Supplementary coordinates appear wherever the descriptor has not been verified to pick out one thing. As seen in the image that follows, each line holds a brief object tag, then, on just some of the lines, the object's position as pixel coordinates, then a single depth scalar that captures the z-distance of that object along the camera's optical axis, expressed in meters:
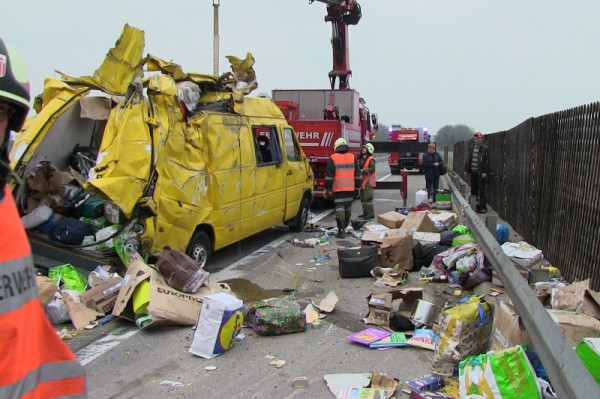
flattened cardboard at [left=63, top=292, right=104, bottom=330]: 5.16
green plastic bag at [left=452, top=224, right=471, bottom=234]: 8.46
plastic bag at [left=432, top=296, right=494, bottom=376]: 3.97
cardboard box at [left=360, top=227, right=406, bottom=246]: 8.13
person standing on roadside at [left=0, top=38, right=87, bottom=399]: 1.29
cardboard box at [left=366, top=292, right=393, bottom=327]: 5.13
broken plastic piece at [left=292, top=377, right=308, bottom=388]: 4.00
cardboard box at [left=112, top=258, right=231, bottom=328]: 5.06
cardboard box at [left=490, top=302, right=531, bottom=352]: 3.64
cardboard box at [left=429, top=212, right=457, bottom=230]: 9.49
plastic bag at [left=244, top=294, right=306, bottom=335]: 5.02
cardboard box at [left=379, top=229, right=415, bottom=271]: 7.28
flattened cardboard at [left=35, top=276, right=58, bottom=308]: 5.28
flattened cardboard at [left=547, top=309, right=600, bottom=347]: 3.53
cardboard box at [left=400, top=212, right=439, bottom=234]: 8.58
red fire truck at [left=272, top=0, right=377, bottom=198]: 13.59
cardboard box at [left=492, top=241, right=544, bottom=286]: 6.14
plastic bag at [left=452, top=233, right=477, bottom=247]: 7.55
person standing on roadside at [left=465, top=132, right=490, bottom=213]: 13.43
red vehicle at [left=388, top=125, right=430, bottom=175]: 31.03
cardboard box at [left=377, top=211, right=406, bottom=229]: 9.42
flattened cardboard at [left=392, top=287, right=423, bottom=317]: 5.20
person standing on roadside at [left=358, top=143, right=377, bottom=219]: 12.19
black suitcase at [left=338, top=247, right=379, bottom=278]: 7.07
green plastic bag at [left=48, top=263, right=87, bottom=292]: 5.75
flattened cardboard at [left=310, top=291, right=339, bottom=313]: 5.66
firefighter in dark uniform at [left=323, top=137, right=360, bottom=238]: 9.95
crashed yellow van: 5.98
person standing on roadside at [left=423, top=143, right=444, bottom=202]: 15.20
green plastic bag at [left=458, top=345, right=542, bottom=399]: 3.01
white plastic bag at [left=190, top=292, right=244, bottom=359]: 4.52
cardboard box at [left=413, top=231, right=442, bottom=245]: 8.02
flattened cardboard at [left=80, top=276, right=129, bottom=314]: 5.42
